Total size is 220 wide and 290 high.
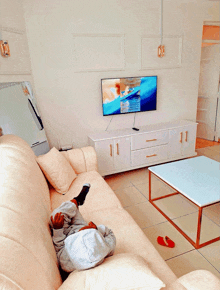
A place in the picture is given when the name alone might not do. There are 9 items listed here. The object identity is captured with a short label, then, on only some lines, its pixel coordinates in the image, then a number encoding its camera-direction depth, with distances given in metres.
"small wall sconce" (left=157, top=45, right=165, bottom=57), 3.30
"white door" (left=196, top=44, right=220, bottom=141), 4.28
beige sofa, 0.70
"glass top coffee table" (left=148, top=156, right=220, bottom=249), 1.77
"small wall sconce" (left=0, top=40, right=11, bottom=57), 2.12
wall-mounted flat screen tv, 3.21
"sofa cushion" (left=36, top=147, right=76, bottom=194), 2.00
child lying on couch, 0.90
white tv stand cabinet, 3.04
